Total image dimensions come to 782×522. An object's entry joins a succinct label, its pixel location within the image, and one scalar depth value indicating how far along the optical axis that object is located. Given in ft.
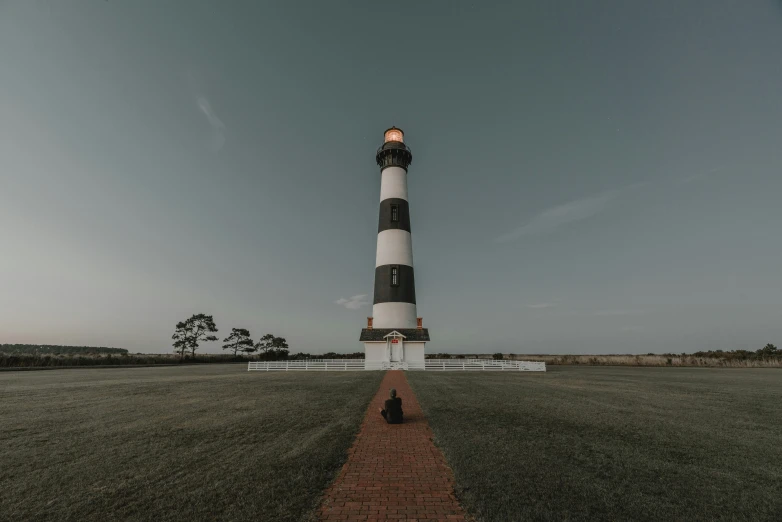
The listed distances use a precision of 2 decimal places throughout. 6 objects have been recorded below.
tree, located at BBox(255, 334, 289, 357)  204.15
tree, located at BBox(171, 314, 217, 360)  186.91
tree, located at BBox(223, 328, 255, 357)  203.25
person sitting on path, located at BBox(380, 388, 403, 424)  32.42
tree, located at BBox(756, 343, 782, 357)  180.38
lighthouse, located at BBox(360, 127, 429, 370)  103.24
